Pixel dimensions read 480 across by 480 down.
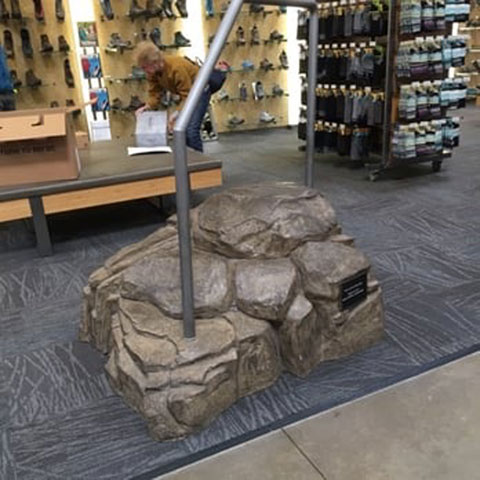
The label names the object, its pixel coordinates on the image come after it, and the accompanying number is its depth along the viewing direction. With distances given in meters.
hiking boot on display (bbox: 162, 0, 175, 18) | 6.69
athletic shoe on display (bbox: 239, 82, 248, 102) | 7.69
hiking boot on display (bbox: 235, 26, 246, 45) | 7.45
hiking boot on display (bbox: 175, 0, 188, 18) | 6.81
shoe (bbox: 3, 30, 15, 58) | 6.07
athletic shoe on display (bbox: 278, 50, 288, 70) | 7.71
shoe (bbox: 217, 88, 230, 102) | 7.61
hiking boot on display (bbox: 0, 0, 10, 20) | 5.96
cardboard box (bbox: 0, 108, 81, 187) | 2.81
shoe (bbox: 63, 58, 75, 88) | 6.42
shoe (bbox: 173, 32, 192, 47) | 6.89
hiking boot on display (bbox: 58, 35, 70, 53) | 6.29
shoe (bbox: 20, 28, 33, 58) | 6.13
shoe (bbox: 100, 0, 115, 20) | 6.41
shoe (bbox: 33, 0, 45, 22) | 6.11
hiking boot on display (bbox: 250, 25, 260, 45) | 7.47
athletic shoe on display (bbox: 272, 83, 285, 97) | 7.88
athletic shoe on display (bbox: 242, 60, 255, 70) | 7.55
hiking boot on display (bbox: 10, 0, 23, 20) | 6.00
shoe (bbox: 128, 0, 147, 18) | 6.52
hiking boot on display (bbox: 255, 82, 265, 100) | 7.74
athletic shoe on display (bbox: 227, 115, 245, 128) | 7.76
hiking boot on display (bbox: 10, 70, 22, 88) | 6.19
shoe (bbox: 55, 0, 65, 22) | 6.20
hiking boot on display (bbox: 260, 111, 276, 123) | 7.89
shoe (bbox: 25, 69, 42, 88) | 6.24
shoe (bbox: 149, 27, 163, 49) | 6.74
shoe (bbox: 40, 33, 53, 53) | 6.21
